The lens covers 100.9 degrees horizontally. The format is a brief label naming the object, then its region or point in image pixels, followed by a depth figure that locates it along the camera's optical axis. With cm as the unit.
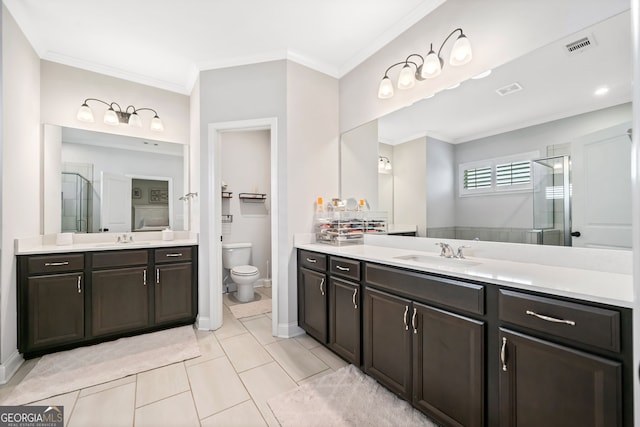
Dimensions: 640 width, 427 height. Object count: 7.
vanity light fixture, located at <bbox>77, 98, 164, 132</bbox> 266
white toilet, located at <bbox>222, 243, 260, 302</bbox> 338
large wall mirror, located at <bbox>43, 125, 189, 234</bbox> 259
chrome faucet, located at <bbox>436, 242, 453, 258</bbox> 189
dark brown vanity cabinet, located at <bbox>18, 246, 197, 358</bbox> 213
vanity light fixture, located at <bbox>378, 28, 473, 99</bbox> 174
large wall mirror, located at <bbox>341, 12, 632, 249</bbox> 131
